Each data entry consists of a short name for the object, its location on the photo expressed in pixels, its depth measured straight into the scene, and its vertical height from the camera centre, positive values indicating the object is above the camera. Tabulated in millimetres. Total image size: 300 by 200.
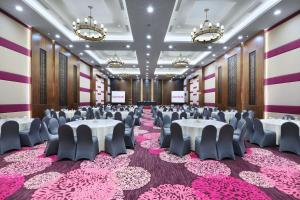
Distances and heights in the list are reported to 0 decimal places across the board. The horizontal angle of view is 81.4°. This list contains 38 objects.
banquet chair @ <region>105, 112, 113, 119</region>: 8109 -700
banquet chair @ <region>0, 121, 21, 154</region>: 4672 -1015
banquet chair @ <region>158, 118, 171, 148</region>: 5314 -1225
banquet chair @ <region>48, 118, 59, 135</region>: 5184 -789
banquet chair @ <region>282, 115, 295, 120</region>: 6366 -647
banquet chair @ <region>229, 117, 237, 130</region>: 6028 -764
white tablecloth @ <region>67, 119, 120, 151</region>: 4645 -813
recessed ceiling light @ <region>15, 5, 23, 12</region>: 5912 +3187
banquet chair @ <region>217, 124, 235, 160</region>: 4136 -1048
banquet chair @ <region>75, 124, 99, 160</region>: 4062 -1042
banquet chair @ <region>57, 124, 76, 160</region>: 4055 -1064
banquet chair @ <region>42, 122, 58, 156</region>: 4474 -1193
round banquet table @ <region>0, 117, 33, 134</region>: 5457 -765
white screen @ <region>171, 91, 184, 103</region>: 25359 +425
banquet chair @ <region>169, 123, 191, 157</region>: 4488 -1113
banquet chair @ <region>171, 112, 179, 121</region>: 7800 -725
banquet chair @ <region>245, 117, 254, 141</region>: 5992 -997
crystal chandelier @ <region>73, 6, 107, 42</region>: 6215 +2595
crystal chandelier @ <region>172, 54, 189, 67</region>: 12164 +2639
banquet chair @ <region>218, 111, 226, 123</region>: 7074 -728
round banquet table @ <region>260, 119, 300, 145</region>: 5288 -836
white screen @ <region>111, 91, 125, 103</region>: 25328 +438
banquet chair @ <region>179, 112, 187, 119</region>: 7861 -689
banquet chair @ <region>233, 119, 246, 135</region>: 5058 -794
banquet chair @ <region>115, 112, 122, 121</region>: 7717 -714
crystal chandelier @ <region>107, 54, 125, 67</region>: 12055 +2637
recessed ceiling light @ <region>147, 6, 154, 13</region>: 5887 +3133
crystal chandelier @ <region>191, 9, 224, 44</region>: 6514 +2603
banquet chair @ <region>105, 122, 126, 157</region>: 4426 -1092
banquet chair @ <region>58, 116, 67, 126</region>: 5805 -690
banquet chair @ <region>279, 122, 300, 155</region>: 4609 -1043
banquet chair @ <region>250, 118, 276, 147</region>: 5348 -1141
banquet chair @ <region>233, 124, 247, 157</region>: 4461 -1140
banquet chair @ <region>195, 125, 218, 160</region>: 4145 -1096
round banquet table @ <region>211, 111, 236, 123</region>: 8961 -786
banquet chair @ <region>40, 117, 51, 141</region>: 5886 -1145
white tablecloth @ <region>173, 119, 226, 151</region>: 4691 -778
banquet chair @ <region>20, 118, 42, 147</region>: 5293 -1084
